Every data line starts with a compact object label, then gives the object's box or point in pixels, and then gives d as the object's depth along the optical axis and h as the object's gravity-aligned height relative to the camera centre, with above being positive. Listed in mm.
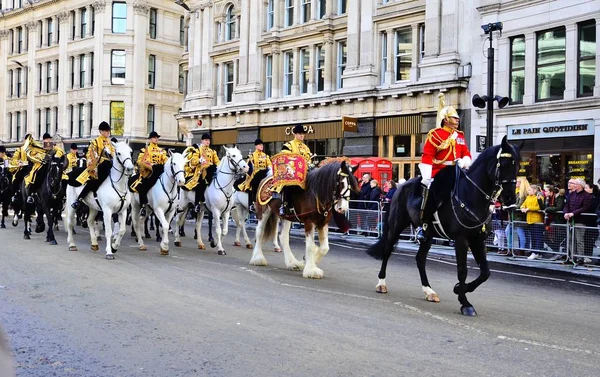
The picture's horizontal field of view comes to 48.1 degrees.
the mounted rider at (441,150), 9492 +562
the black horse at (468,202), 8492 -170
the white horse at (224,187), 15688 -37
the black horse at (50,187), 17516 -118
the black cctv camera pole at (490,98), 18328 +2552
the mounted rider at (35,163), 18000 +516
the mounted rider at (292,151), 12277 +646
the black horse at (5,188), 22823 -236
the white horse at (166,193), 14992 -194
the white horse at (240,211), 17331 -712
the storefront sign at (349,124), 31109 +2958
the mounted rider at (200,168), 16938 +436
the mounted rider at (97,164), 14461 +413
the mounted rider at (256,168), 16438 +443
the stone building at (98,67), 53719 +9716
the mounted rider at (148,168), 15859 +382
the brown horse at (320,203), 11250 -277
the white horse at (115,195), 14031 -244
